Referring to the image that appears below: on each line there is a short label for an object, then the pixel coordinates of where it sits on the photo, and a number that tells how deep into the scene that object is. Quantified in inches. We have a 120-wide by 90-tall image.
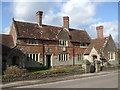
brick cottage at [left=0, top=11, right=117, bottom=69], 993.5
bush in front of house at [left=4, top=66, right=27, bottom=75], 621.0
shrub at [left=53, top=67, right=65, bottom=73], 723.2
